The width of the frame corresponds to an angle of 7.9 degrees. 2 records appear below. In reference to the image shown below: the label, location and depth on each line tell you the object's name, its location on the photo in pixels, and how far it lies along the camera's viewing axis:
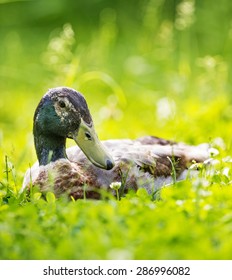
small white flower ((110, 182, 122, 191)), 8.05
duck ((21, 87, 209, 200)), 8.33
